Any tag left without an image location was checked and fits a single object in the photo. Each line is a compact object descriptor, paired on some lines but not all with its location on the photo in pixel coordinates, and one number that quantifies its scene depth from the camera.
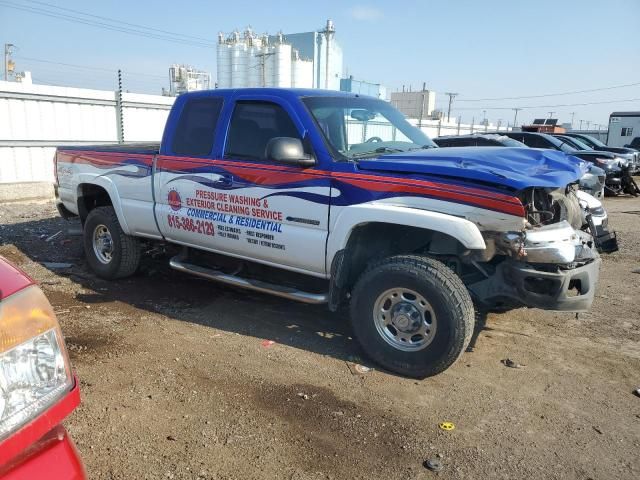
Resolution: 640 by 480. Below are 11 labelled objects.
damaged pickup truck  3.47
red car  1.41
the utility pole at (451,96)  67.43
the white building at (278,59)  49.22
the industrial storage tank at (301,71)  50.19
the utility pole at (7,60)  55.87
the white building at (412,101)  68.19
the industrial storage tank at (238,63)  50.38
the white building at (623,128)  28.23
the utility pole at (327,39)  51.78
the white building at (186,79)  43.75
